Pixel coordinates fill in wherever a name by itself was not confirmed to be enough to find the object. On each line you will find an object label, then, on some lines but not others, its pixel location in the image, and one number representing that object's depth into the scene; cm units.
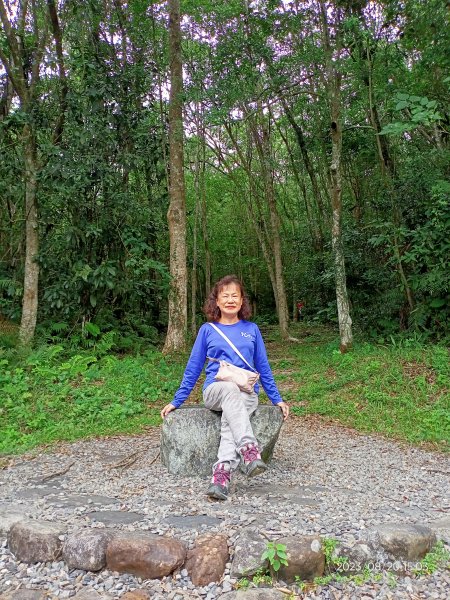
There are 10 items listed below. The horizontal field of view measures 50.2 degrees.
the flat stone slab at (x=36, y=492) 361
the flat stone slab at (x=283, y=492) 327
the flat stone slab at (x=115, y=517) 298
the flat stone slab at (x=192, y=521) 287
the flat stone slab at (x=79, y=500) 336
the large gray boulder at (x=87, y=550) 266
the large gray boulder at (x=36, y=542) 275
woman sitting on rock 340
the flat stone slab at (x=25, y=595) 240
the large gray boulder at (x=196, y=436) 393
